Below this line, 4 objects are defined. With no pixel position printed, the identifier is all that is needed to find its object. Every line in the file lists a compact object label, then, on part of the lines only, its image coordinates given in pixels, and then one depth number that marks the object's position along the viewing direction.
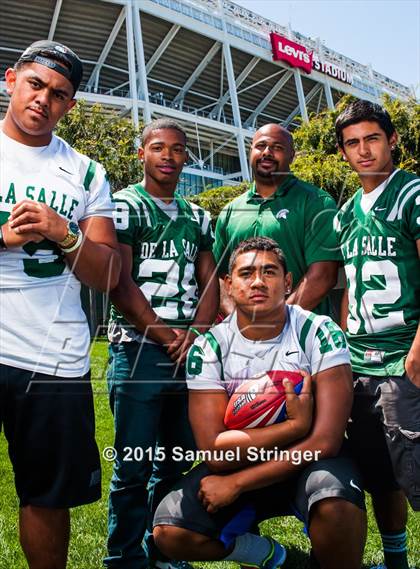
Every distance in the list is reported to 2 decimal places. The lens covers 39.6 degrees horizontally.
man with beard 3.05
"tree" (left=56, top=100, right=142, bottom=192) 15.77
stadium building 29.31
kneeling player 2.29
